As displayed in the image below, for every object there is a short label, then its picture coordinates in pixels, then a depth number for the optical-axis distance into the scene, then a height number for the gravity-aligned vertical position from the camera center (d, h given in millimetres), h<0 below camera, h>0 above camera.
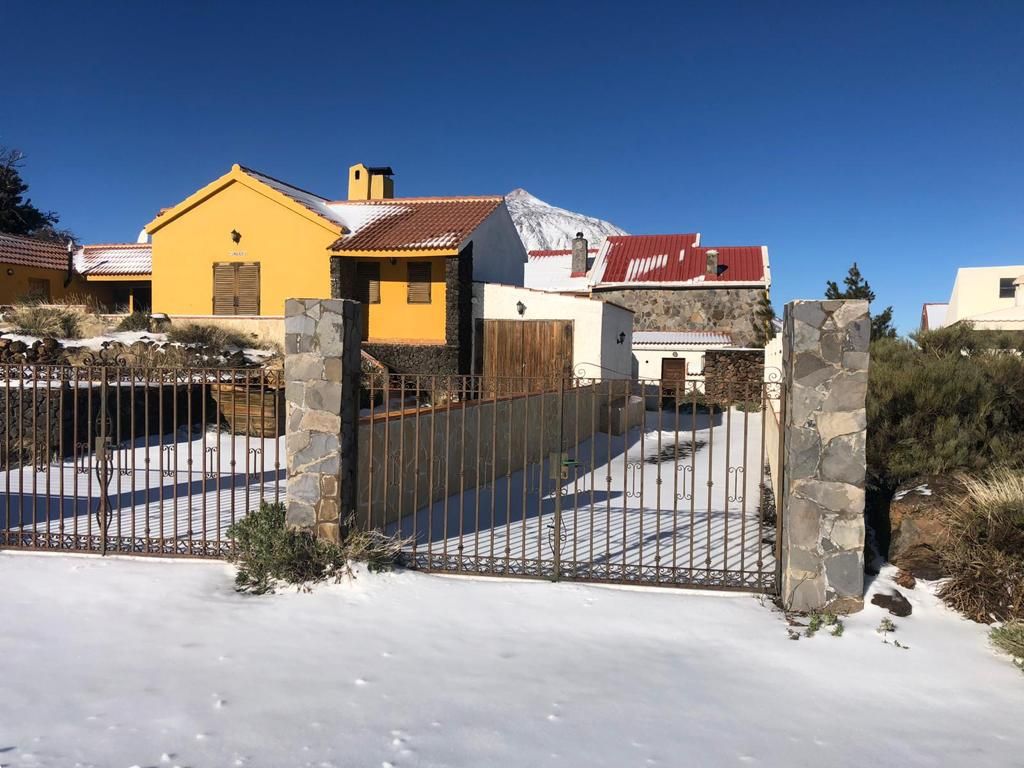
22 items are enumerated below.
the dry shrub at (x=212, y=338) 17859 +701
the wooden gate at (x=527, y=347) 19594 +579
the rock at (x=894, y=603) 5660 -1851
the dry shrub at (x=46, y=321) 17250 +1034
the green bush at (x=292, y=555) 6266 -1688
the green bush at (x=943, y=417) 7516 -529
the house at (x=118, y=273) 24859 +3152
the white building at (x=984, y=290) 31312 +3664
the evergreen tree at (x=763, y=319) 31562 +2278
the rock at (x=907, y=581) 5973 -1748
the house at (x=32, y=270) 23391 +3126
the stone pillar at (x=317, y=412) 6465 -418
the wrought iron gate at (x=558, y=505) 6512 -1848
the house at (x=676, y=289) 29828 +3694
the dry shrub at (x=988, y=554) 5551 -1458
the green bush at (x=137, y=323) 19000 +1115
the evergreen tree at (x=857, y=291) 28773 +3377
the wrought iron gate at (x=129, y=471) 6875 -1567
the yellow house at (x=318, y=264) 19828 +2923
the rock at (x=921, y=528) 6156 -1405
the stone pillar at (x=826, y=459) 5688 -710
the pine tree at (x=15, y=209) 38156 +8396
